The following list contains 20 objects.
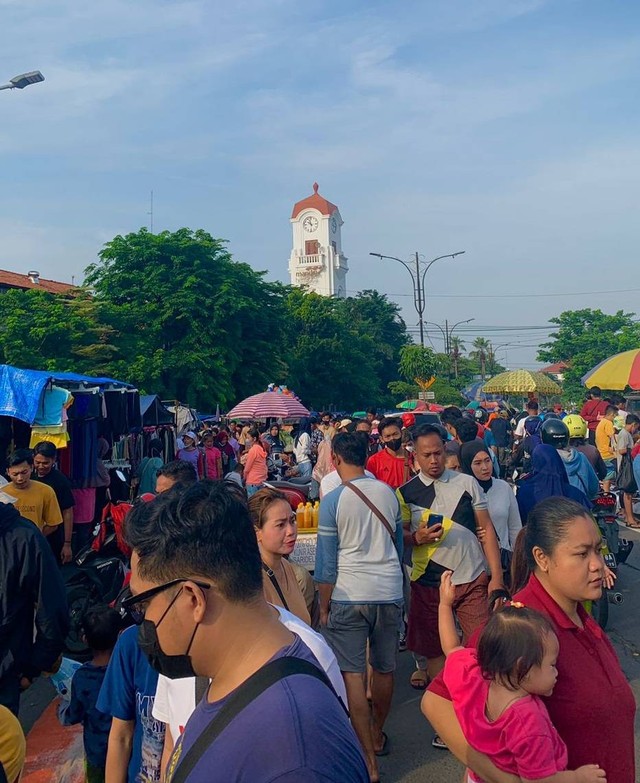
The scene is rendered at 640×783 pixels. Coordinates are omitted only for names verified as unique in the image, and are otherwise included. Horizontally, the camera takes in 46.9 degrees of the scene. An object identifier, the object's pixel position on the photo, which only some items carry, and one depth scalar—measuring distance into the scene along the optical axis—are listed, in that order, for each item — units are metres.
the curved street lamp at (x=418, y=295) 27.88
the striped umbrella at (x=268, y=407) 17.33
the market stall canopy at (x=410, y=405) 29.15
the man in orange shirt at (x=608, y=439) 12.40
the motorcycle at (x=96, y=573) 7.10
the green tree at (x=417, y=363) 35.28
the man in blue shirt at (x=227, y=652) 1.30
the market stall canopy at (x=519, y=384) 22.72
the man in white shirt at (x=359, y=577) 4.21
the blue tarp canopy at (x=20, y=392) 7.54
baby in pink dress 2.12
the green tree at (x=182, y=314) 26.28
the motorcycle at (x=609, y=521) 7.30
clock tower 100.31
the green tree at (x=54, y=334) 23.30
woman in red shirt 2.26
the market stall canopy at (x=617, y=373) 15.79
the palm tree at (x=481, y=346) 97.29
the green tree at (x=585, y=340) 48.50
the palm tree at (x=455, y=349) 66.25
